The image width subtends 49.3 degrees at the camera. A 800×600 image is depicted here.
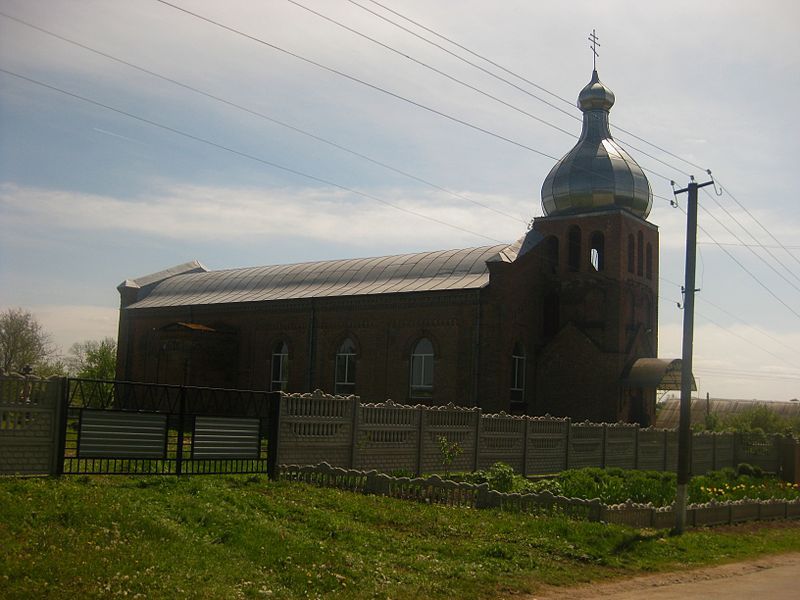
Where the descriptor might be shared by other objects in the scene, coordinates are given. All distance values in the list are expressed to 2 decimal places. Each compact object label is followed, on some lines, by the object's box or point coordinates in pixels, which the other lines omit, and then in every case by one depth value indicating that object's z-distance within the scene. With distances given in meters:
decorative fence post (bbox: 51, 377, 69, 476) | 11.85
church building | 32.81
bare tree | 66.65
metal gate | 12.26
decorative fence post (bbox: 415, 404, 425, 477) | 18.26
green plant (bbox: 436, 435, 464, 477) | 18.97
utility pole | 14.84
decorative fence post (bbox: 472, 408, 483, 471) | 20.04
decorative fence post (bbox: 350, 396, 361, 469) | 16.44
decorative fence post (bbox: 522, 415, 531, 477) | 21.80
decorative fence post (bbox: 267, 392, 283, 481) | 14.23
